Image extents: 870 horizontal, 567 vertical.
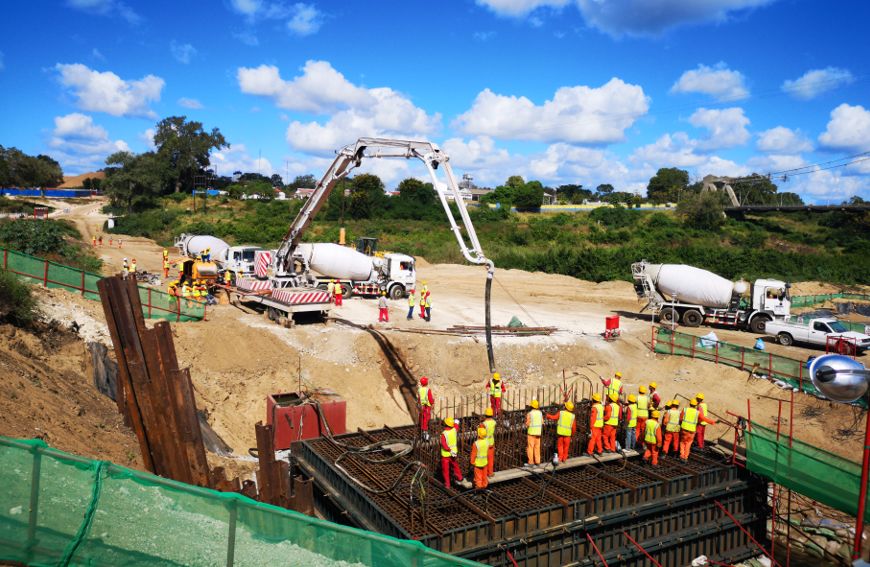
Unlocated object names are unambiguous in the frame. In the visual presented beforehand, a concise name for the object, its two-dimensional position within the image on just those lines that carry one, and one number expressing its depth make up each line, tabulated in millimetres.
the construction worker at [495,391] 15156
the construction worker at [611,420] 12820
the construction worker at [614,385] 14091
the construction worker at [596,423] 12539
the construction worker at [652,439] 12570
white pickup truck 24172
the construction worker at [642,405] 13039
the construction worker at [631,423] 13141
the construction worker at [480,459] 10580
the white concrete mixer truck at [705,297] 28750
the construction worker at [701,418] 13338
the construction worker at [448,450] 10781
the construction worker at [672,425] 12953
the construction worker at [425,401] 13719
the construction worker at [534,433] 11923
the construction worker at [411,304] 27027
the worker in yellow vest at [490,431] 10945
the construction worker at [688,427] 12906
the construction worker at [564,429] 12086
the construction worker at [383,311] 25641
